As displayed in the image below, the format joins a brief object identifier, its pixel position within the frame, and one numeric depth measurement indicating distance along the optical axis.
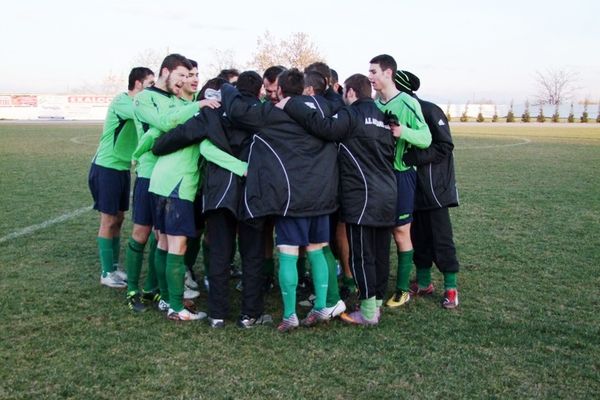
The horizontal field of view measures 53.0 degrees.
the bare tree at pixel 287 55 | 56.09
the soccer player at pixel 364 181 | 4.51
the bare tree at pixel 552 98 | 90.00
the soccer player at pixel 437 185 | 5.01
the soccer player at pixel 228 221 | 4.43
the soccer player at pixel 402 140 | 4.79
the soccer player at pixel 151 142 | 4.55
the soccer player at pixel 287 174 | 4.30
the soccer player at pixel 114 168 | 5.56
